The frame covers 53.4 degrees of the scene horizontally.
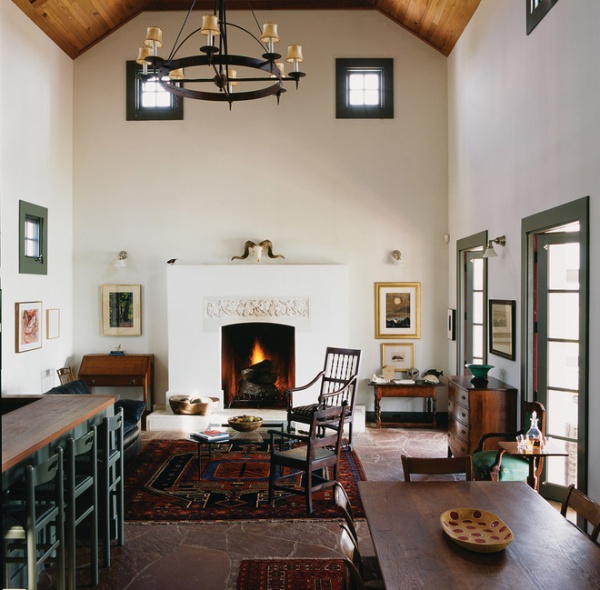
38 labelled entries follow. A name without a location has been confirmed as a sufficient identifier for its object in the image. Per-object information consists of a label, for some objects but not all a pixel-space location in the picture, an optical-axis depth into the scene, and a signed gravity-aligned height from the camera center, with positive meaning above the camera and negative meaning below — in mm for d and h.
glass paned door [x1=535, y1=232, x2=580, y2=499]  5414 -498
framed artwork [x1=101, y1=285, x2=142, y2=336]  9414 -253
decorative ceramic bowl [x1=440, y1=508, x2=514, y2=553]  2779 -1172
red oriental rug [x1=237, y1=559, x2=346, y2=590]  4168 -2033
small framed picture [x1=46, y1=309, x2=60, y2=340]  8617 -434
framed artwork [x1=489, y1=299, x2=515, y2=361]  6359 -376
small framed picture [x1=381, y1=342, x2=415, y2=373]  9375 -971
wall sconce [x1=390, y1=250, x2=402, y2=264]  9320 +598
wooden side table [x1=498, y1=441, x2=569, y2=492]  4760 -1281
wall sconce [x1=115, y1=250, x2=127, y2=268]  9316 +531
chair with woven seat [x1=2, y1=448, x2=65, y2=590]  3238 -1314
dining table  2547 -1210
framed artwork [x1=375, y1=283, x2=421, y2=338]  9398 -249
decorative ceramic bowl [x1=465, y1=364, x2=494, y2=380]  6402 -819
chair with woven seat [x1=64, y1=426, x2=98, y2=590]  3758 -1297
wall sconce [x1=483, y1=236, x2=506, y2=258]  6598 +533
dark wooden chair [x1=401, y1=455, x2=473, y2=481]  3936 -1135
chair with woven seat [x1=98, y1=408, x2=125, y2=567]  4336 -1448
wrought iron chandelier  4555 +1918
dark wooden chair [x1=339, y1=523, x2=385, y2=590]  2716 -1235
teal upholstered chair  5009 -1458
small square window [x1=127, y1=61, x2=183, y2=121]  9422 +3052
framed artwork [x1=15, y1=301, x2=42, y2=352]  7695 -421
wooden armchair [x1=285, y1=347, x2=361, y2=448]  7605 -1233
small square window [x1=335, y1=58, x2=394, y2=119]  9414 +3204
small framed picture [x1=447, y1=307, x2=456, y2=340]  8875 -443
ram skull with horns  9188 +701
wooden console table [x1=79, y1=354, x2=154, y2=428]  9086 -1178
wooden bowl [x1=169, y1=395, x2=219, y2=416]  8797 -1651
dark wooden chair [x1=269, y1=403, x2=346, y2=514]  5449 -1529
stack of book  6391 -1540
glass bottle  4922 -1181
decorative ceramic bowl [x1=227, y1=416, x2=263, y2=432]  6664 -1454
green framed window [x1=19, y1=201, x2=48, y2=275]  7812 +762
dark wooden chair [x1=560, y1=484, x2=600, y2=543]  3045 -1152
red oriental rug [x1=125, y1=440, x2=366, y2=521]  5504 -2016
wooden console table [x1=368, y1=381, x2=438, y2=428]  8906 -1439
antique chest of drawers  6148 -1227
